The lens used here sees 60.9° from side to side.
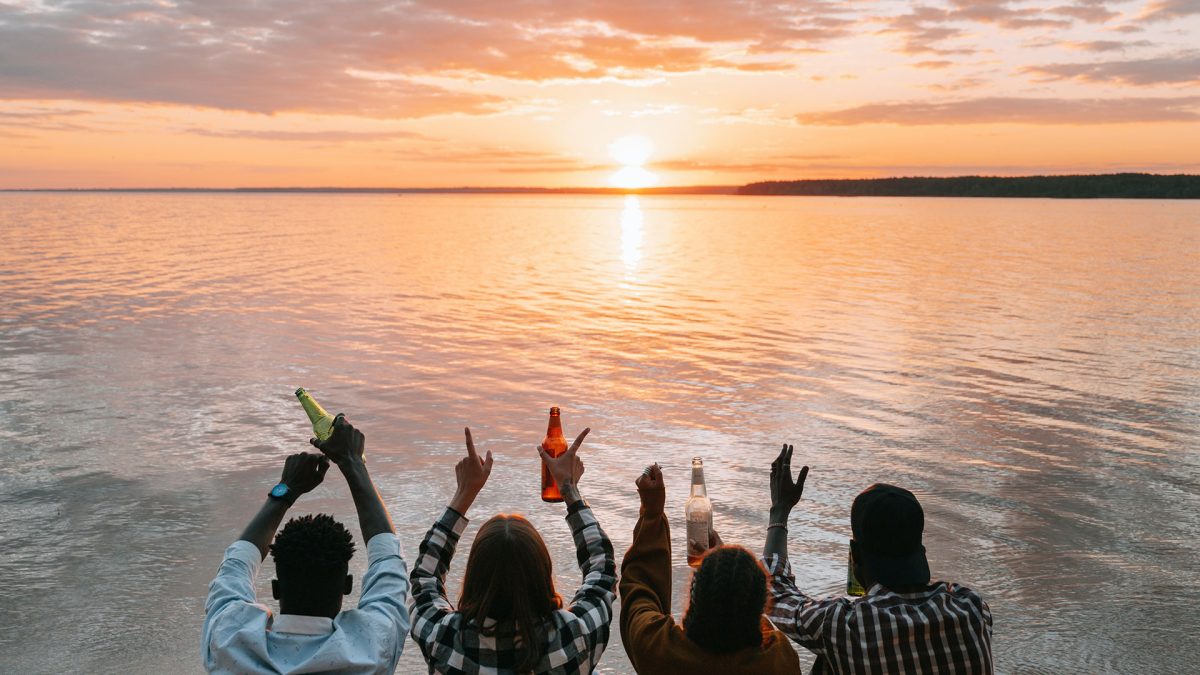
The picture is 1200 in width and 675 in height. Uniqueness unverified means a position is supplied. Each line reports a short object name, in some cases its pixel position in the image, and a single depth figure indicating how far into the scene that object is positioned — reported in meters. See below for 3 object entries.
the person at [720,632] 3.04
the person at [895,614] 3.25
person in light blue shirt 2.94
